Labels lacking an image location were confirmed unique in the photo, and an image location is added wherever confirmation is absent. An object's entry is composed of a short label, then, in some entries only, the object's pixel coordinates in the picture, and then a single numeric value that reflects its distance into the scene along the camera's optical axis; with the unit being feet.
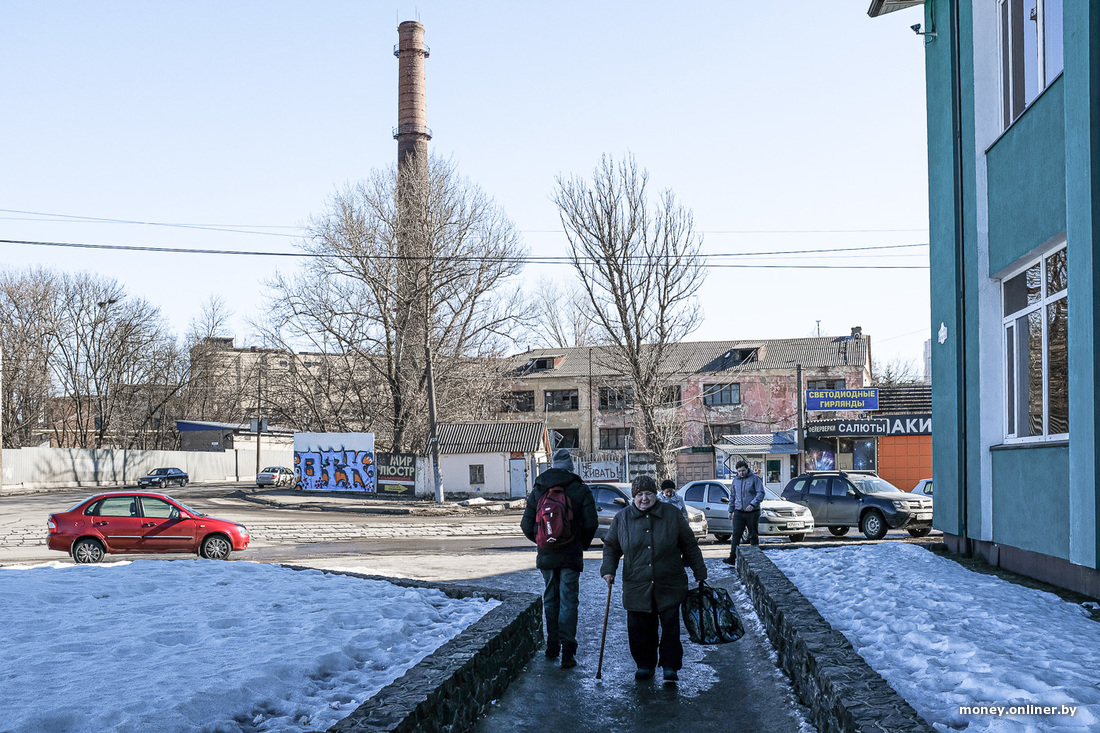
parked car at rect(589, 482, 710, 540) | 65.67
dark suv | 70.49
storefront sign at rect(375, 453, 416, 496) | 138.31
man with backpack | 26.20
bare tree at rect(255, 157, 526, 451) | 146.20
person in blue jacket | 49.11
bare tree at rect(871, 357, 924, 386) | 255.50
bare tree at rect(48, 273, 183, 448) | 200.75
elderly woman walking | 23.12
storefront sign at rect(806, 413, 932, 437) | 133.08
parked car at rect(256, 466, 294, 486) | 168.35
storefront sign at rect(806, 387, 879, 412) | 144.87
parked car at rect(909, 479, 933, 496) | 80.33
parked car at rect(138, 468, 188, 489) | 173.37
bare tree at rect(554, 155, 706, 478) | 119.24
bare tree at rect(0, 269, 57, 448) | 190.70
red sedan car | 57.11
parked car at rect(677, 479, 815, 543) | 67.62
